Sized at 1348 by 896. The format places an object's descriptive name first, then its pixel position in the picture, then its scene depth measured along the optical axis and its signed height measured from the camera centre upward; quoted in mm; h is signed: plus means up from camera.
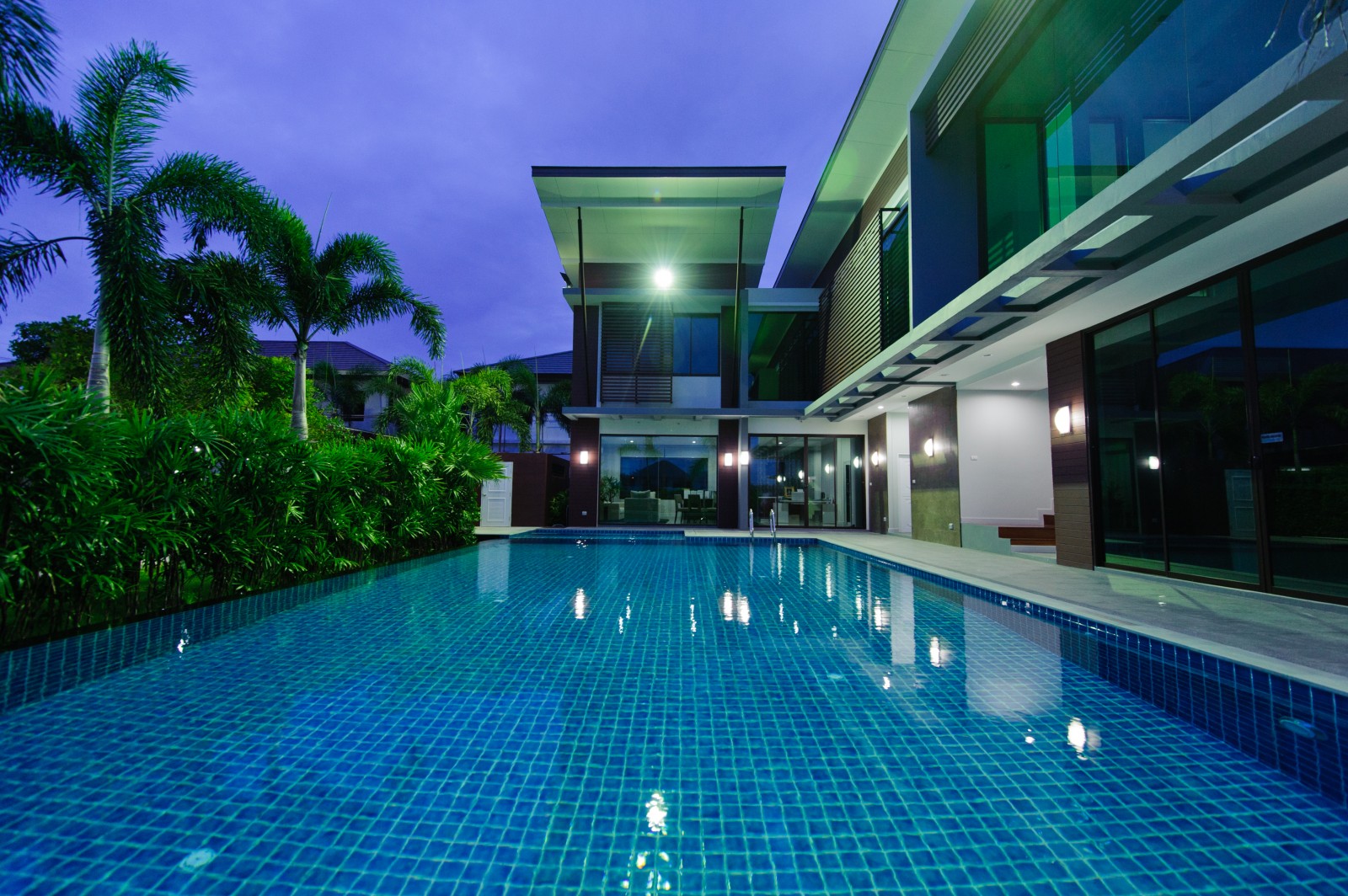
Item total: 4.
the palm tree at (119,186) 5766 +3234
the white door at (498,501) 14266 -328
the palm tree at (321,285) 8570 +3266
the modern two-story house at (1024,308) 4344 +1872
